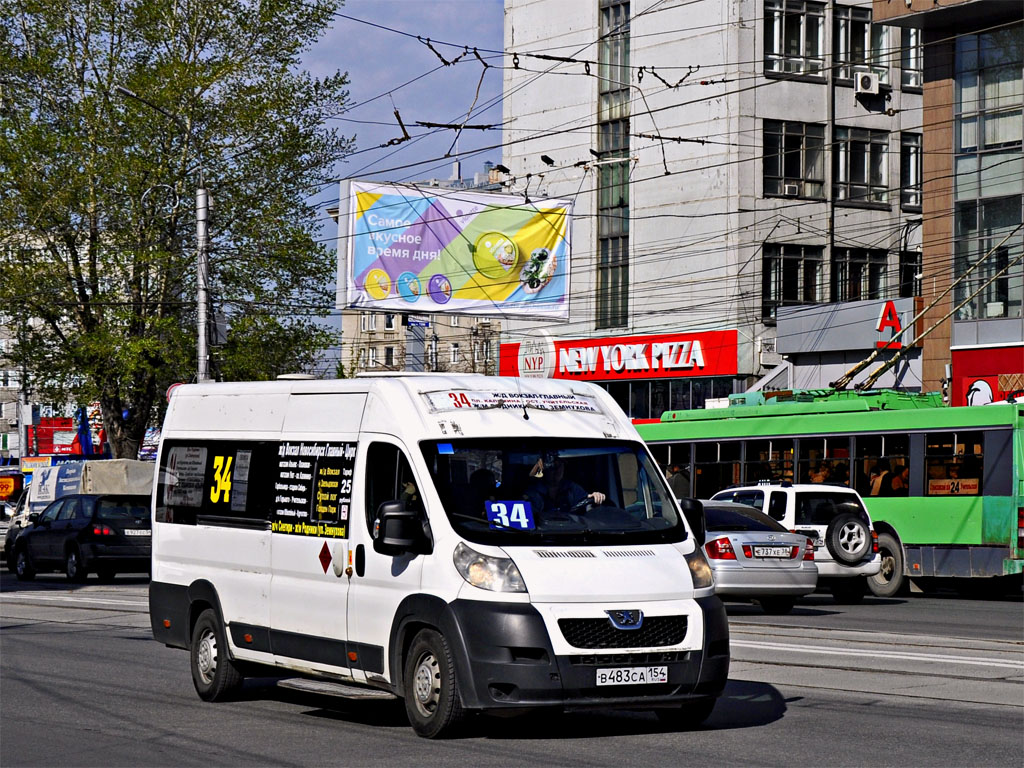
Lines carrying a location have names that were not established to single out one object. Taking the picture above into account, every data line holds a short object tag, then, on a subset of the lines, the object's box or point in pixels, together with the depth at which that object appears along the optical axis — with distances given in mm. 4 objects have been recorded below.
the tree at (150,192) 37250
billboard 39344
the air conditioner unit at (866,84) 51219
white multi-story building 51188
